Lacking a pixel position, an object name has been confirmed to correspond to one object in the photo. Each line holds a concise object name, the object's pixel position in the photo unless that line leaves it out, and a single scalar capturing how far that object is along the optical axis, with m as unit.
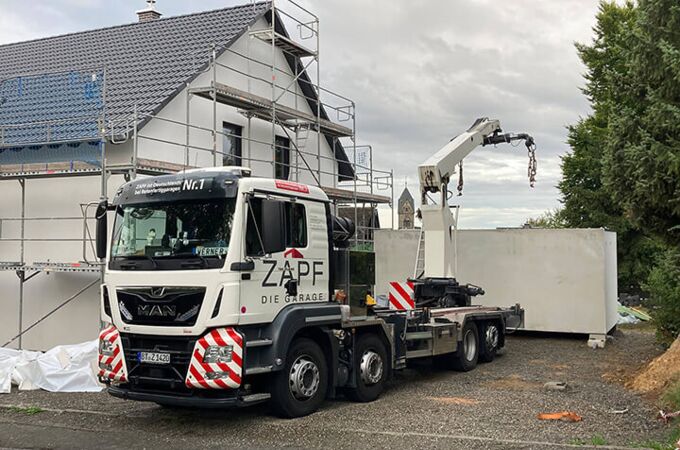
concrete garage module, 16.95
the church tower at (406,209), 51.50
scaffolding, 13.20
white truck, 8.09
